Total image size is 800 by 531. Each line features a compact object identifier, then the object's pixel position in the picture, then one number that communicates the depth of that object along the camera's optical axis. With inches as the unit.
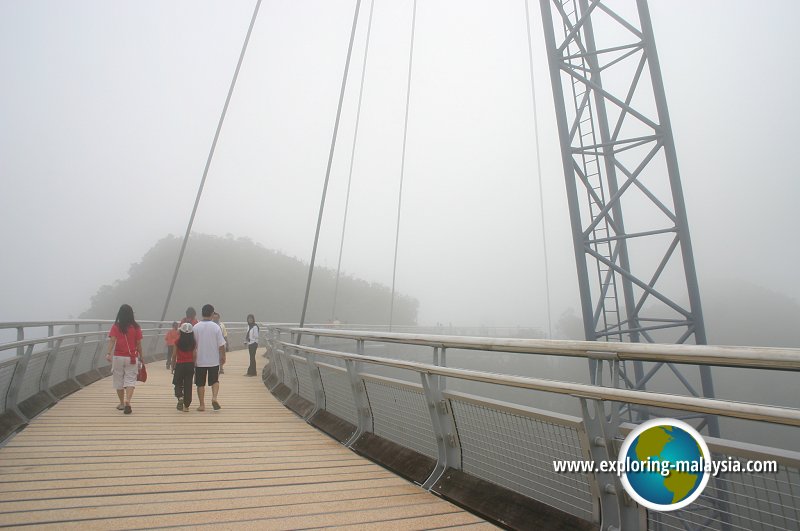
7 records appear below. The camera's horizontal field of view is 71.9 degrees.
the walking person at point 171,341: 485.7
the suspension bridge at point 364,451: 100.0
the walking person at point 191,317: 413.3
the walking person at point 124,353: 309.1
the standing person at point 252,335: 570.6
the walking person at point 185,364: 335.6
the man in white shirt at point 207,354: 338.0
